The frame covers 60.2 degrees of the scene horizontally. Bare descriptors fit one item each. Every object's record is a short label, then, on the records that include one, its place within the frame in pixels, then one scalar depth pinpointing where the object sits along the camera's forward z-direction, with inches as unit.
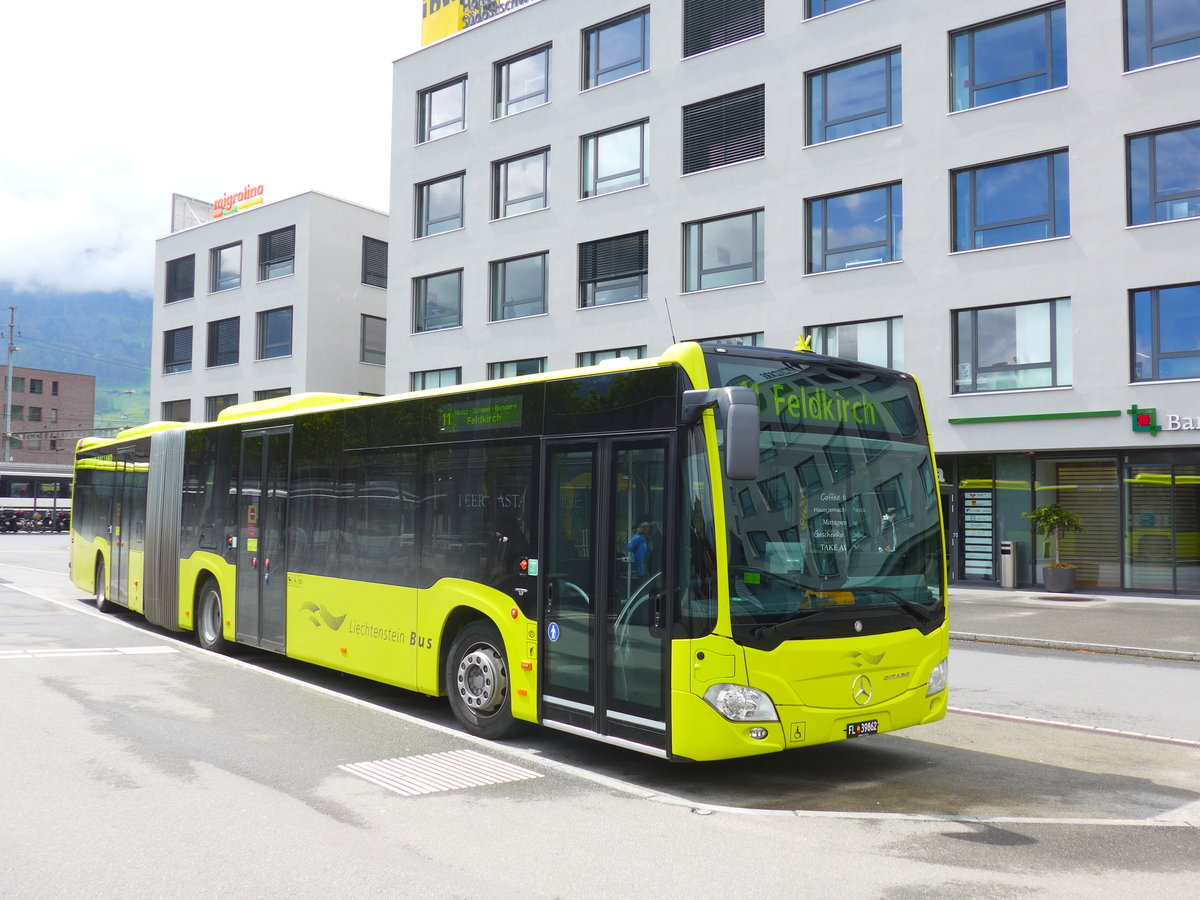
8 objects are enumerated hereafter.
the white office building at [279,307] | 1644.9
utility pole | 3490.4
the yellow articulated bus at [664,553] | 246.8
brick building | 4244.6
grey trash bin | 936.9
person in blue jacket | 262.1
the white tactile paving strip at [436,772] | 257.1
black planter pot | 898.1
